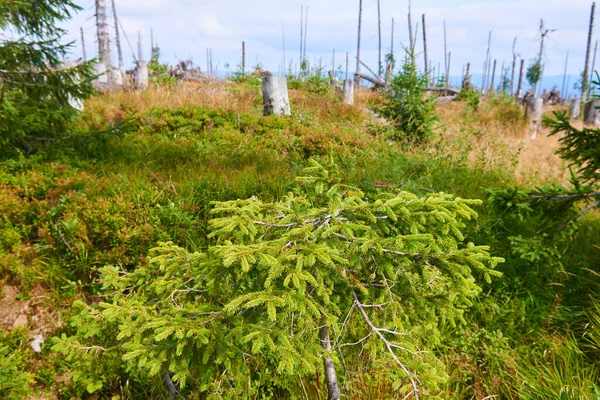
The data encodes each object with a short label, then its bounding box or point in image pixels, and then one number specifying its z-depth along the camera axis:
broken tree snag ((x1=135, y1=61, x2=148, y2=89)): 10.82
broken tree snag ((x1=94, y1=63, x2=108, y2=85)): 12.24
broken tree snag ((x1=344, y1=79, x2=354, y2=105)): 11.36
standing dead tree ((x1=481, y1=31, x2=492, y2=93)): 38.91
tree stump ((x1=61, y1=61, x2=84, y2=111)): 5.43
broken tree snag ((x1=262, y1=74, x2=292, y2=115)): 8.62
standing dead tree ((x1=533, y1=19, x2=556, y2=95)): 29.05
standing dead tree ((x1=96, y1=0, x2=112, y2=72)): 17.33
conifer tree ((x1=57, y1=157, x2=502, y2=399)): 1.51
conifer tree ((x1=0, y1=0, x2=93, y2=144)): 4.71
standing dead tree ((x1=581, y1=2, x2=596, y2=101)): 26.98
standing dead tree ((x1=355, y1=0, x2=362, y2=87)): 28.22
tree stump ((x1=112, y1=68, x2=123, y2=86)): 11.99
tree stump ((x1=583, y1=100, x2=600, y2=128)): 12.92
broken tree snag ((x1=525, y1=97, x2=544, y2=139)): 11.21
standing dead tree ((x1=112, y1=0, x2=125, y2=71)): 30.83
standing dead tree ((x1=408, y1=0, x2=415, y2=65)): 25.79
